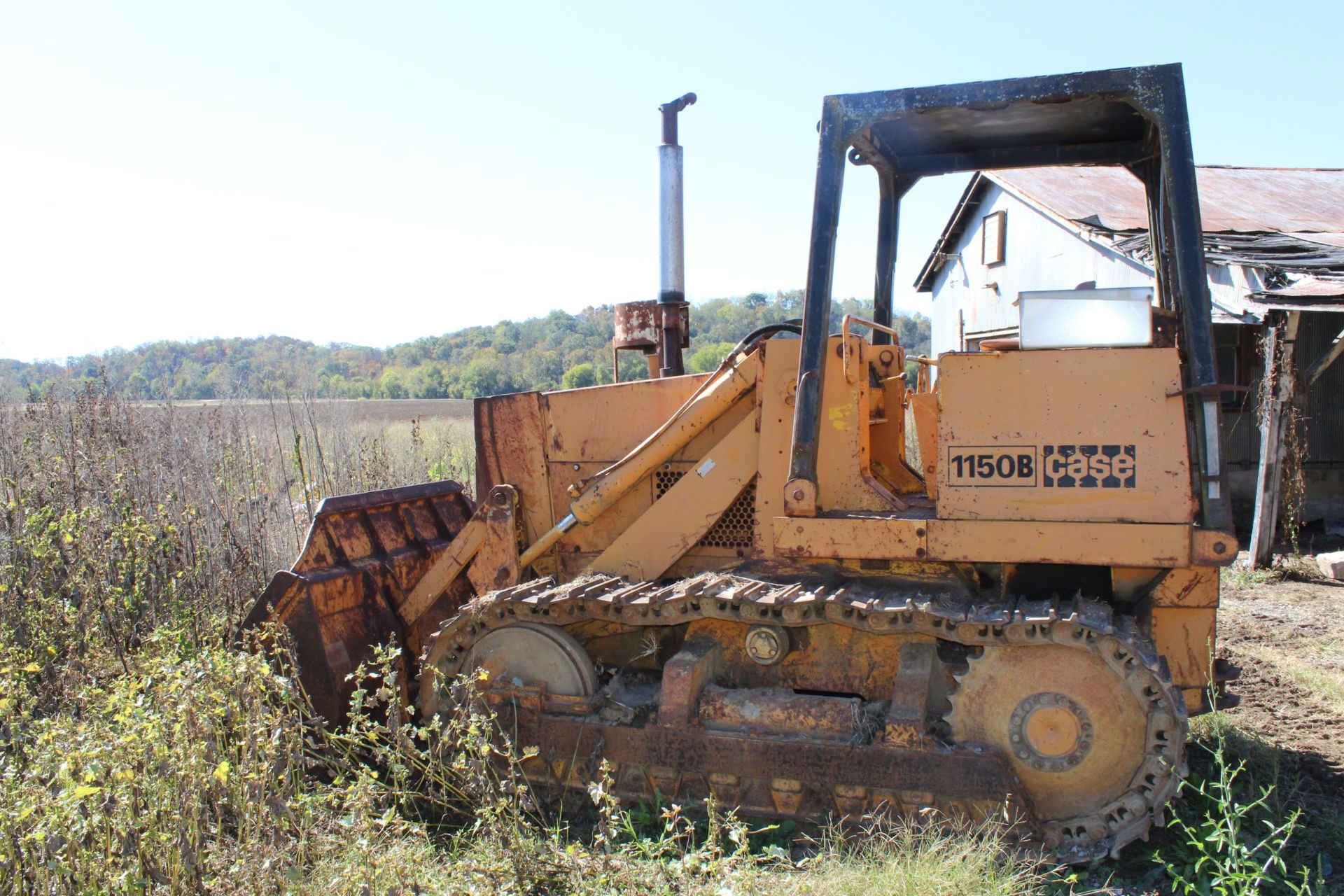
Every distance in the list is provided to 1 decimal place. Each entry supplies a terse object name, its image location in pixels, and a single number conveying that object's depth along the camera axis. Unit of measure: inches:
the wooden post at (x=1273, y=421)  380.5
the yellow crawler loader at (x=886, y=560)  152.9
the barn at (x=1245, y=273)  387.5
